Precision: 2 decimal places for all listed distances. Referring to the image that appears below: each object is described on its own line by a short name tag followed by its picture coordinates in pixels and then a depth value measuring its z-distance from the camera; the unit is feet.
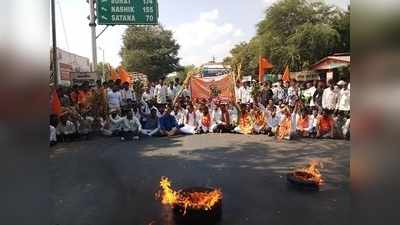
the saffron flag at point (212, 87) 25.82
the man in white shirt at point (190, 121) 23.21
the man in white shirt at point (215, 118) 22.66
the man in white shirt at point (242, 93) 23.06
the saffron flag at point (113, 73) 24.55
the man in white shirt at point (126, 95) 24.53
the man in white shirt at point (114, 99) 23.09
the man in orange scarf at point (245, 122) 20.18
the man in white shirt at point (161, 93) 27.14
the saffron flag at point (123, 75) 23.19
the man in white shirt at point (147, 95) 27.15
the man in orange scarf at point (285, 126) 17.00
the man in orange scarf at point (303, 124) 16.25
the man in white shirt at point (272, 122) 17.78
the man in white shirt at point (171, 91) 28.07
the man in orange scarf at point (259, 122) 18.98
